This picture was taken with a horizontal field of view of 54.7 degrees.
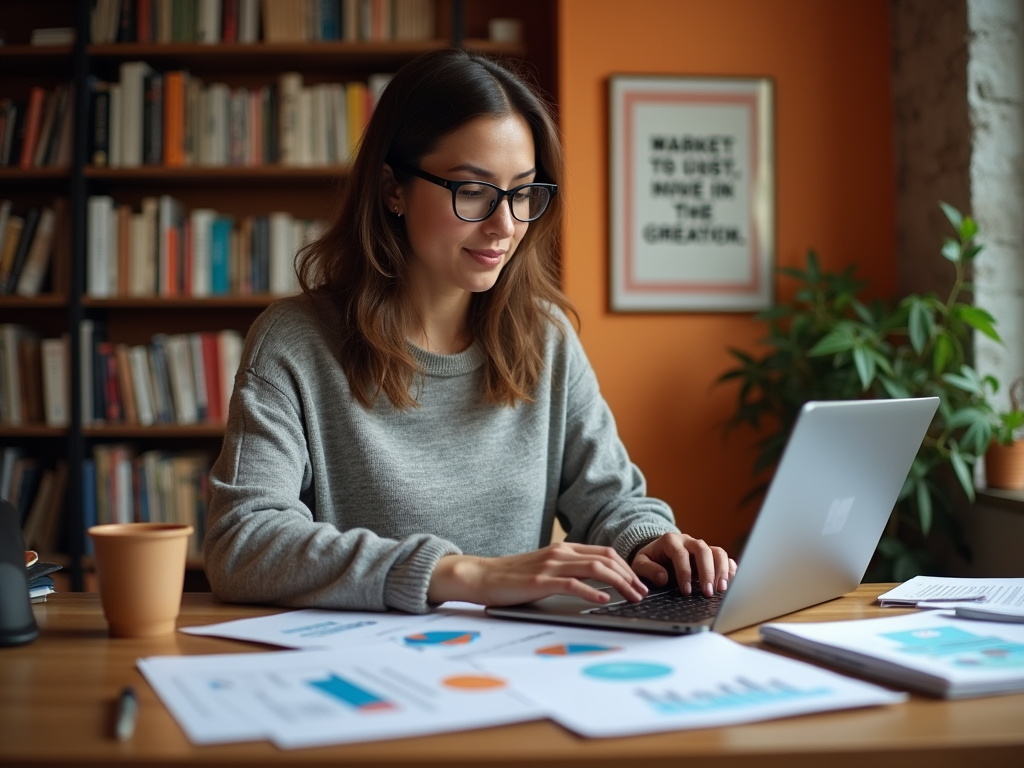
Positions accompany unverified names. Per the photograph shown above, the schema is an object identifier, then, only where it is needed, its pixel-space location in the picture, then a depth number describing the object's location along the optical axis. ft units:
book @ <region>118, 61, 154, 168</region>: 9.68
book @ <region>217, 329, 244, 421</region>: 9.82
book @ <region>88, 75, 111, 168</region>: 9.69
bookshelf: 9.66
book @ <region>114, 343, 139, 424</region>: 9.82
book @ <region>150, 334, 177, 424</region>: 9.84
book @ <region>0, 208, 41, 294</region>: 9.86
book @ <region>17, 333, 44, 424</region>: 9.89
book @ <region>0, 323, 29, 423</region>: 9.83
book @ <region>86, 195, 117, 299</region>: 9.71
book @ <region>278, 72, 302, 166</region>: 9.80
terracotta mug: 3.00
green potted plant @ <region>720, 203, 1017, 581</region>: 7.77
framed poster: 9.57
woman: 4.36
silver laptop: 2.87
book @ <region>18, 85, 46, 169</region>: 9.84
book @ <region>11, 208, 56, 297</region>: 9.85
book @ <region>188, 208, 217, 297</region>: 9.80
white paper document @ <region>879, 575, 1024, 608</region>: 3.58
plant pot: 7.73
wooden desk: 2.00
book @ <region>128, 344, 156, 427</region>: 9.80
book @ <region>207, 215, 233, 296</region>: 9.86
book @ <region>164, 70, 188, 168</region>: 9.76
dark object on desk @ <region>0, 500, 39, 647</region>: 2.88
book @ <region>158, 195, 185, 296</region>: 9.75
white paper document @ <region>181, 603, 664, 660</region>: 2.84
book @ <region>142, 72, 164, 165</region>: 9.75
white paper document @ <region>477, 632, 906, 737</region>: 2.18
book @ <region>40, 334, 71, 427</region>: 9.74
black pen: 2.12
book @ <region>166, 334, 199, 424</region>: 9.83
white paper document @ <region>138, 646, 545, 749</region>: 2.11
